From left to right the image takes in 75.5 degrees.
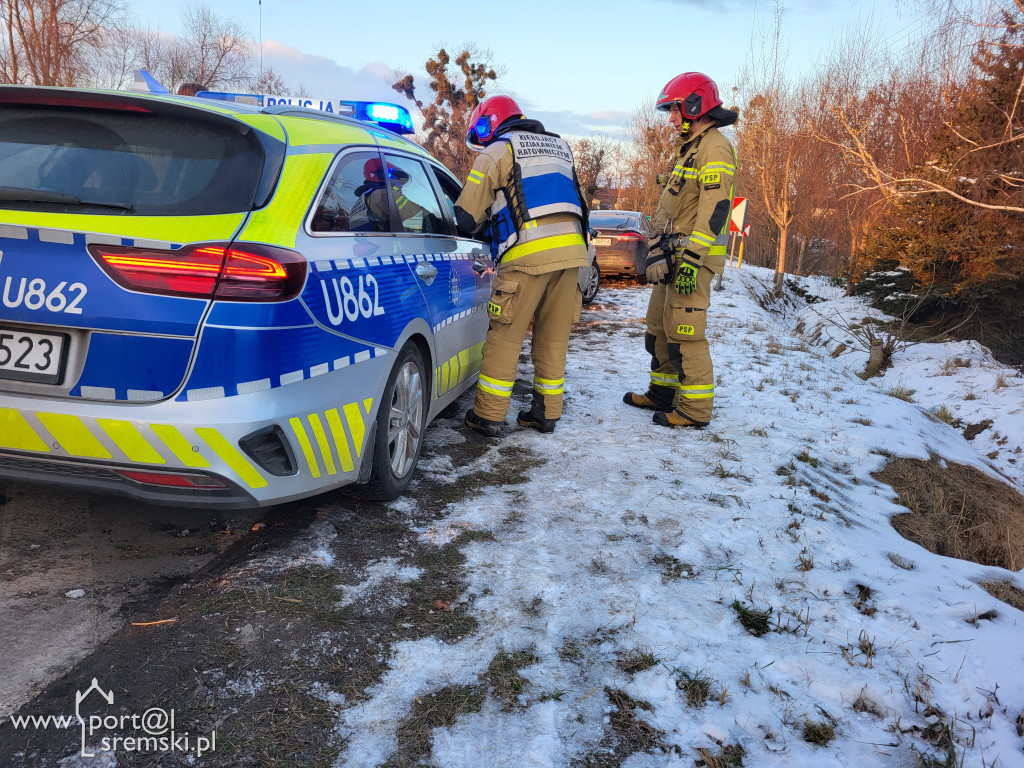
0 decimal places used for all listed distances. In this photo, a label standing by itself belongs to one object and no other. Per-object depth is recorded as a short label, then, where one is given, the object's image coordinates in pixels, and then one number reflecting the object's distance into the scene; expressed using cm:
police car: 203
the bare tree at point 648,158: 3638
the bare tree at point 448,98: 3219
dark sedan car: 1319
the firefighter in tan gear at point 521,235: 398
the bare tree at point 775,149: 1947
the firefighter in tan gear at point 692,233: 444
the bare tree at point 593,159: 3809
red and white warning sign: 1809
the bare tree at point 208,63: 2561
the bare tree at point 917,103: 691
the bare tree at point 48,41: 1930
